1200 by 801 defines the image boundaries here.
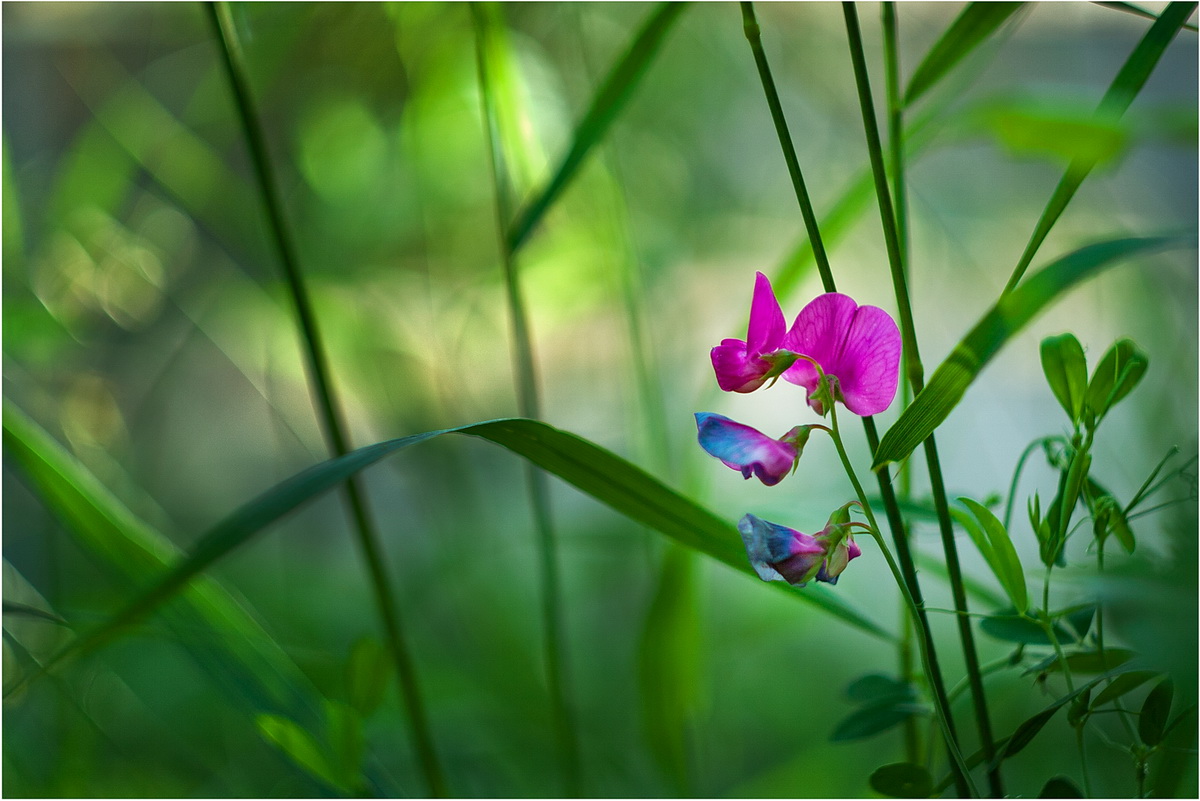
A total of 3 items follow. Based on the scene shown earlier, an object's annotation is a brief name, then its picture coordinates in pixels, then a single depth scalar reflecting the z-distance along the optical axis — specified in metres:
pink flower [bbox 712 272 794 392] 0.50
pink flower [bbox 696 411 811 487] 0.49
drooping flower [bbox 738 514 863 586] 0.49
